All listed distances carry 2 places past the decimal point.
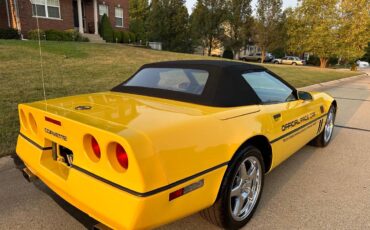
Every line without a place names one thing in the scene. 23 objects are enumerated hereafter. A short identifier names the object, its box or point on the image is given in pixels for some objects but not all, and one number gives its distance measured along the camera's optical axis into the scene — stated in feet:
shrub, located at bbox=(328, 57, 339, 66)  157.51
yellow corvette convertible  5.66
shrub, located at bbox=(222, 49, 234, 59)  125.39
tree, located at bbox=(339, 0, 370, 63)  87.61
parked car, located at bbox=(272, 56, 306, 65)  138.62
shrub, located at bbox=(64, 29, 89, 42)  57.36
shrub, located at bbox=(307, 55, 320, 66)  151.76
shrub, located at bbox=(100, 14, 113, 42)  70.08
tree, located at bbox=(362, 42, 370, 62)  202.39
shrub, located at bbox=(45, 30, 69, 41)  54.95
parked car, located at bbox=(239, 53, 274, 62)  142.92
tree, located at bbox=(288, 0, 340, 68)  89.81
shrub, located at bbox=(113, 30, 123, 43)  72.49
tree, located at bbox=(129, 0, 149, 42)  141.59
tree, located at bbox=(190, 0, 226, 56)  116.67
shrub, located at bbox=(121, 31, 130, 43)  76.23
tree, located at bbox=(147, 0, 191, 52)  98.48
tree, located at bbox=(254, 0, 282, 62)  118.52
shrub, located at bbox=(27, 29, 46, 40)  51.19
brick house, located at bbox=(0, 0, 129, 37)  55.62
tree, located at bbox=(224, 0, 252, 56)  123.95
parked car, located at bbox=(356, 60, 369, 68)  175.45
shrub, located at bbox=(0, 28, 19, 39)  50.11
